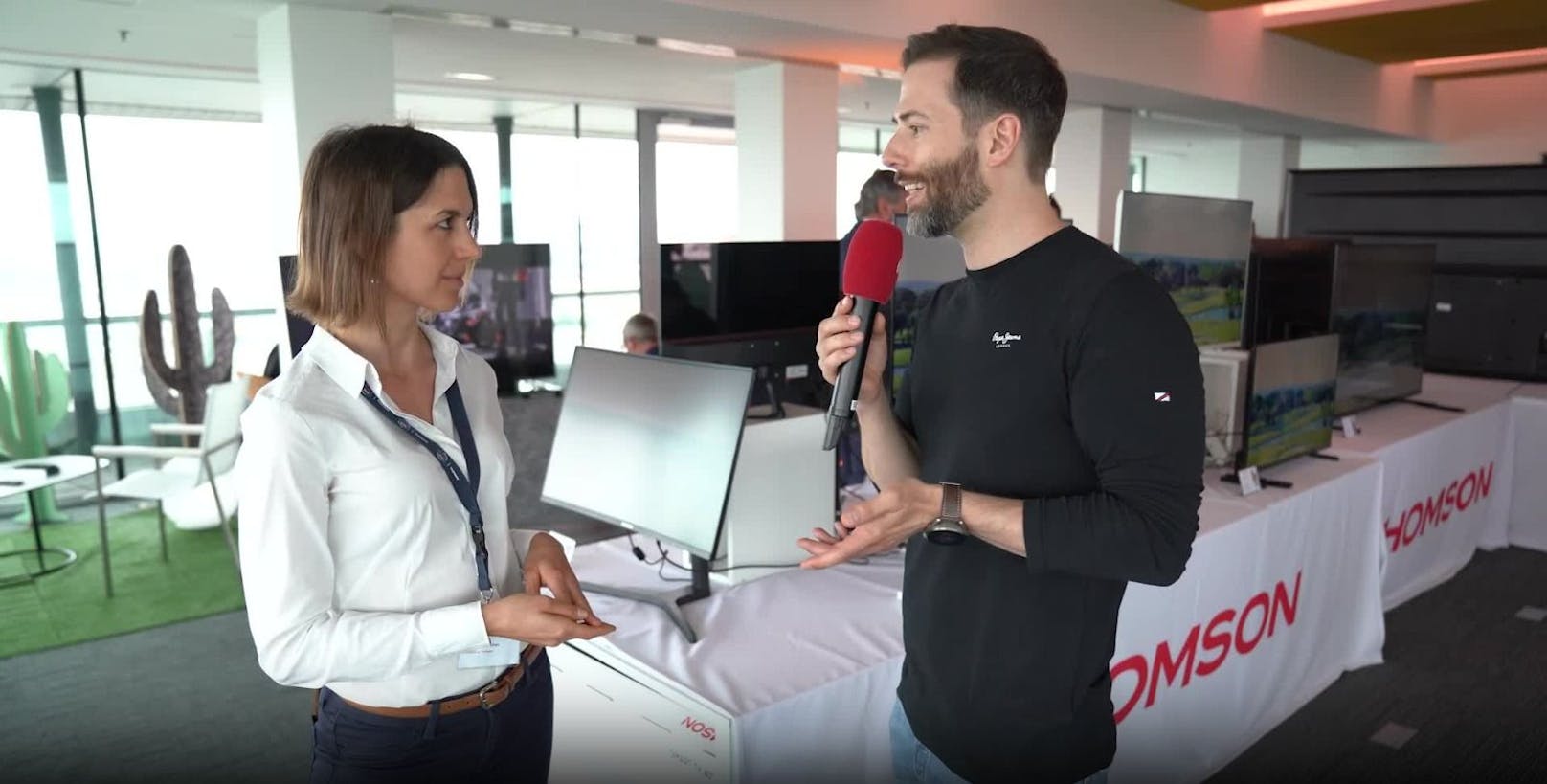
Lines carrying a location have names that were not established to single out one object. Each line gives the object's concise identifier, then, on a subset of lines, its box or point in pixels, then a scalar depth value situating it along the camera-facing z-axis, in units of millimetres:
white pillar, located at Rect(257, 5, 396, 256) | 4238
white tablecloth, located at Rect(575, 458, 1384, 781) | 1716
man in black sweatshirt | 1069
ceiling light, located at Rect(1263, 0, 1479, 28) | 6266
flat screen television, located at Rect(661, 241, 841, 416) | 2791
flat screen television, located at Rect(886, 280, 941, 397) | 2547
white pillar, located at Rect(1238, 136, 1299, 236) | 10477
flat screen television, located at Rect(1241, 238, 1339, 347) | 3501
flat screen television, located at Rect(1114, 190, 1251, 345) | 3182
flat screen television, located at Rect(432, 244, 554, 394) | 3643
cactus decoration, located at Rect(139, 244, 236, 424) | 5453
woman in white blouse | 1122
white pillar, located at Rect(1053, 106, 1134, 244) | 8031
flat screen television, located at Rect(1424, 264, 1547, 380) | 5070
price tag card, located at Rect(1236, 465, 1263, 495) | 2881
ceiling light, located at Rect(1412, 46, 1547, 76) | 8258
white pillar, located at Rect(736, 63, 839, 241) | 6047
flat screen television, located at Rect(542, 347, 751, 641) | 1775
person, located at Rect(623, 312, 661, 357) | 4410
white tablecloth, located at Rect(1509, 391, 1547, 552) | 4570
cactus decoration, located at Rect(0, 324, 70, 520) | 4906
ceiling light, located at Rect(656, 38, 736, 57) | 5356
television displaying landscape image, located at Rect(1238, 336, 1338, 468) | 3023
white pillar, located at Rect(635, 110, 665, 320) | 9047
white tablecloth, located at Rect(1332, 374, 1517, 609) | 3684
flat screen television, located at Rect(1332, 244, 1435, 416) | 3908
